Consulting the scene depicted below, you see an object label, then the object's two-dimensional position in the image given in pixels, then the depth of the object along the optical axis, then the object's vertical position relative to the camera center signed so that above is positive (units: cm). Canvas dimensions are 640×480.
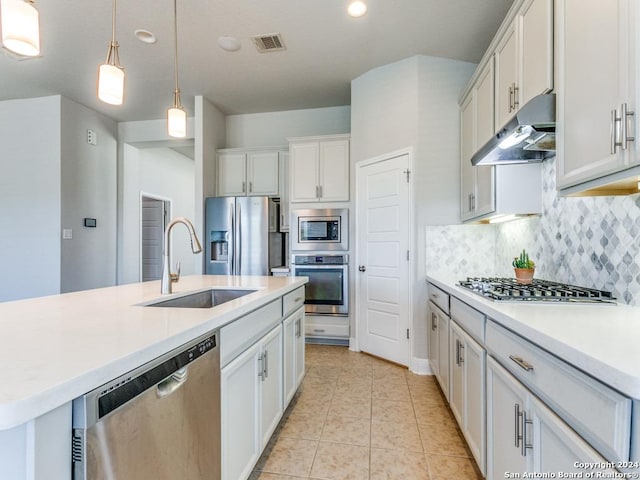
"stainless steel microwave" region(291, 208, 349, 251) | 383 +11
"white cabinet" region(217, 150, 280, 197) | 432 +87
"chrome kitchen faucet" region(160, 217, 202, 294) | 177 -6
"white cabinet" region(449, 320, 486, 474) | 156 -80
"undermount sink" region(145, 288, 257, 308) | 185 -36
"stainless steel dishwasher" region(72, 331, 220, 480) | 71 -48
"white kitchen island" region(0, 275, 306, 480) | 59 -28
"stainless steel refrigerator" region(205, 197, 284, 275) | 397 +7
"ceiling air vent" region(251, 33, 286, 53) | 290 +178
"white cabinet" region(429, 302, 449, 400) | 228 -81
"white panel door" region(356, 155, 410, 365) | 317 -19
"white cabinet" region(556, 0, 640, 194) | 106 +53
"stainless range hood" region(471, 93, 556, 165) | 149 +52
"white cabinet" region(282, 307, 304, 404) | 211 -79
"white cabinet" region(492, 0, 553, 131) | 157 +98
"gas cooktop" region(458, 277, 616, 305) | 144 -26
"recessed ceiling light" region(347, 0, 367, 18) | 247 +176
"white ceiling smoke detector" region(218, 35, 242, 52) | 294 +177
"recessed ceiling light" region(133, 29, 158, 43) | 285 +177
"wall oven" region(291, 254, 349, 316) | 380 -51
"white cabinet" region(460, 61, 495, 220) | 229 +76
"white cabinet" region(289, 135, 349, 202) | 390 +83
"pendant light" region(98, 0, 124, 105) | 165 +79
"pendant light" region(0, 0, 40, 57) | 123 +81
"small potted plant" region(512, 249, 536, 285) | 201 -19
